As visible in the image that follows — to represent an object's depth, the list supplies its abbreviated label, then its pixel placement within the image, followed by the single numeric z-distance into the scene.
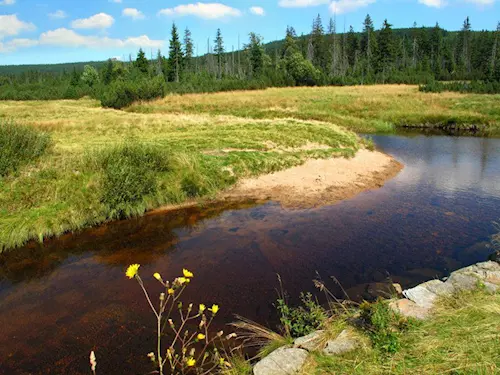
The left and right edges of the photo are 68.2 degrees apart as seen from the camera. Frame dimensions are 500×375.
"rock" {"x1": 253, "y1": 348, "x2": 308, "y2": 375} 4.15
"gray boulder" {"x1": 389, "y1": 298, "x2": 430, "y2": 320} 4.80
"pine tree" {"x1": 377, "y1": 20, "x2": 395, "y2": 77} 71.31
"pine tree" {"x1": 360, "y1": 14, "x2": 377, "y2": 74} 76.13
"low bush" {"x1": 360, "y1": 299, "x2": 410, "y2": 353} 4.02
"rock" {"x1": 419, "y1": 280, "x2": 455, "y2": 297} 5.45
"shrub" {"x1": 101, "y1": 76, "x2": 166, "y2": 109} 39.66
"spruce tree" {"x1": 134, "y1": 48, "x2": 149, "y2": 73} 66.94
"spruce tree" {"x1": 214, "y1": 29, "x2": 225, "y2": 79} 84.50
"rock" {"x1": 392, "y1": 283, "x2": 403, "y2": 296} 6.12
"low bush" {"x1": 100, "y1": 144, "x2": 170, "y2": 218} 10.68
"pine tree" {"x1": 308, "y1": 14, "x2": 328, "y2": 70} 82.19
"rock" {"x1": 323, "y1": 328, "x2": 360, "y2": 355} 4.26
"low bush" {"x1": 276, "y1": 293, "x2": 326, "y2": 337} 5.27
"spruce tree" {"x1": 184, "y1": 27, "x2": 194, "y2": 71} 88.95
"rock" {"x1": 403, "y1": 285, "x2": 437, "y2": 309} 5.21
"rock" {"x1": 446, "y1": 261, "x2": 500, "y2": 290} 5.59
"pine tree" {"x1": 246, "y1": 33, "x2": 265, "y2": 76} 70.88
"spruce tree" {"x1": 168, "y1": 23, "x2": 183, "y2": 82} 64.88
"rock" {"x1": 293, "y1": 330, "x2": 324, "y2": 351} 4.58
